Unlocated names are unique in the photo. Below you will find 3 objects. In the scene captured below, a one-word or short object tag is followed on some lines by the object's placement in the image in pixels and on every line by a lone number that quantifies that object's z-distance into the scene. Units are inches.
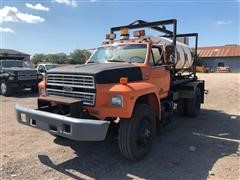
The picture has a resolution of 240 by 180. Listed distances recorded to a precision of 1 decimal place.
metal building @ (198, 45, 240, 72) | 1206.5
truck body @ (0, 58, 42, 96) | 354.4
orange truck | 112.3
